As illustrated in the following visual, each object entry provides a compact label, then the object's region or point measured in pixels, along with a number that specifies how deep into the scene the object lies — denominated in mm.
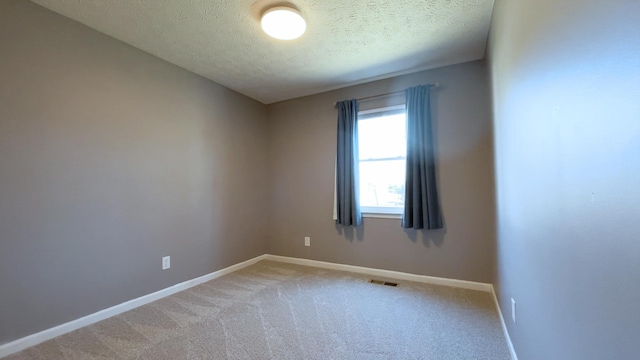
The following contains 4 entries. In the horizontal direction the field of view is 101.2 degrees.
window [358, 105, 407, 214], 3180
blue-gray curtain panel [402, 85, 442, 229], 2871
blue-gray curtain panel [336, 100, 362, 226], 3328
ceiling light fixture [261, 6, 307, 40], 1950
